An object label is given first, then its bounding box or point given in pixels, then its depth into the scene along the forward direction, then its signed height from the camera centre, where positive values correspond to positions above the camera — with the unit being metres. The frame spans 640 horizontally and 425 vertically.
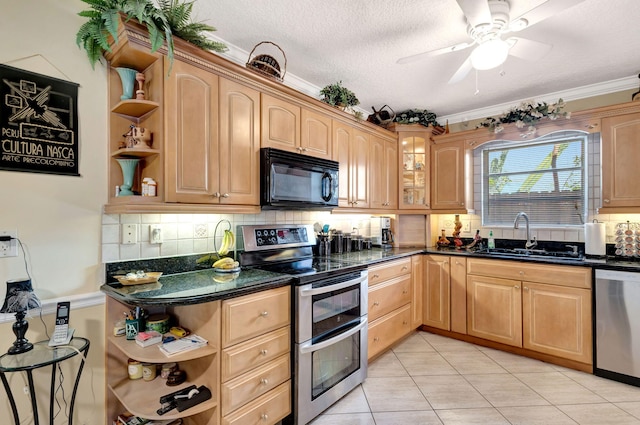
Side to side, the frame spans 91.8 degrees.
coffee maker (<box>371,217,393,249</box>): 3.82 -0.21
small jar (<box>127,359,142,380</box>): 1.80 -0.89
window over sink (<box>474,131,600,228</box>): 3.22 +0.41
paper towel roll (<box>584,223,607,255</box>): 2.87 -0.22
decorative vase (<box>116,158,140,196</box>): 1.80 +0.26
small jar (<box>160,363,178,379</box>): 1.74 -0.87
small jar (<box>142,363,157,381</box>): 1.78 -0.90
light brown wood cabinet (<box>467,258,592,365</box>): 2.65 -0.85
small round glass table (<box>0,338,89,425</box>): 1.27 -0.61
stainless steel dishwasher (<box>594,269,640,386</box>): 2.42 -0.89
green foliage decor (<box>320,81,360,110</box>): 2.85 +1.11
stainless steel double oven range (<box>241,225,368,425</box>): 1.95 -0.70
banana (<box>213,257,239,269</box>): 2.07 -0.32
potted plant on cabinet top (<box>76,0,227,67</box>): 1.47 +0.99
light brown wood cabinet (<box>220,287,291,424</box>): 1.61 -0.80
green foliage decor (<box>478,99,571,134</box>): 3.04 +1.03
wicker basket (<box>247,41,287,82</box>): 2.20 +1.08
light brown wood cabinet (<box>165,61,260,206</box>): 1.77 +0.48
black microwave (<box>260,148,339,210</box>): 2.20 +0.27
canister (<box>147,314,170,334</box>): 1.76 -0.62
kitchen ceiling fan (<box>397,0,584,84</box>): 1.60 +1.07
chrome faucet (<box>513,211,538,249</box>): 3.36 -0.24
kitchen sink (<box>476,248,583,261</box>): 2.99 -0.41
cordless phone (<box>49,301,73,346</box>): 1.44 -0.53
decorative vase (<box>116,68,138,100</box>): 1.76 +0.77
